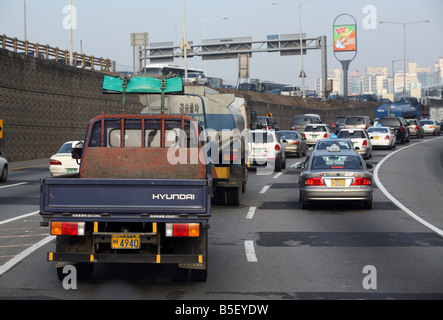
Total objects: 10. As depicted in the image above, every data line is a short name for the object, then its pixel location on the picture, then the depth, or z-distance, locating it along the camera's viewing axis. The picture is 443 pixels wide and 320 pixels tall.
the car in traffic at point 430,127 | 72.44
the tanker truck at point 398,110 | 76.89
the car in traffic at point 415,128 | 63.81
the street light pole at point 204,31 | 93.36
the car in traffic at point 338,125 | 57.28
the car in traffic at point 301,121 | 55.31
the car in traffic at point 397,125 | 54.25
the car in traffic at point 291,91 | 102.38
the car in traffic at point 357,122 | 54.19
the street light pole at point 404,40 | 102.81
